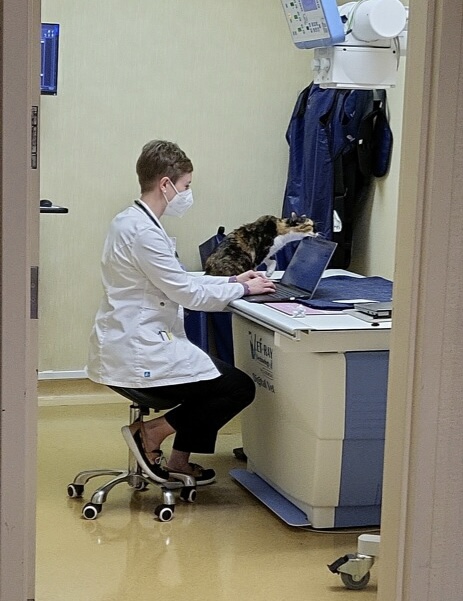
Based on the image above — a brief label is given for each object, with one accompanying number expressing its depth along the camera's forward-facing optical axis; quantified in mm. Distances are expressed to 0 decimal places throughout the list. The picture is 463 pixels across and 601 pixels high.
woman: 3389
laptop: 3502
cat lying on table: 3957
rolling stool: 3441
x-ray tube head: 3502
